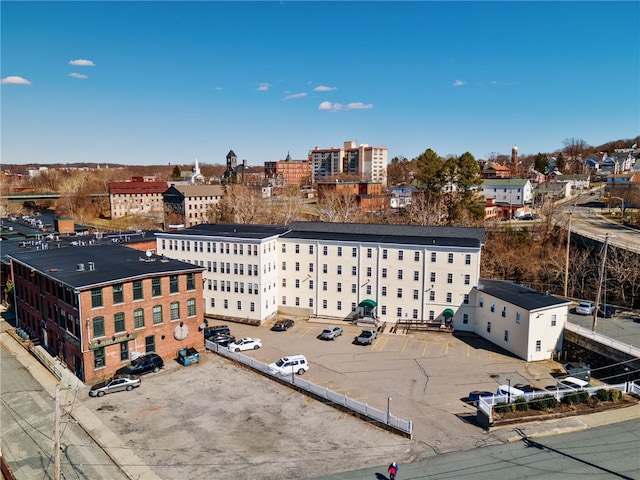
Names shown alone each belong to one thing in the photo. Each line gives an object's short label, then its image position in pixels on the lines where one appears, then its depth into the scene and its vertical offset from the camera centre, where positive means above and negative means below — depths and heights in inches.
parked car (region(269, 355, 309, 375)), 1315.2 -507.4
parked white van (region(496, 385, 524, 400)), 1136.3 -500.5
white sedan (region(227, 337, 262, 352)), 1524.2 -515.4
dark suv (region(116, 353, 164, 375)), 1274.6 -494.4
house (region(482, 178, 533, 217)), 3909.9 -12.5
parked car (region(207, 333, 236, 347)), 1557.6 -512.3
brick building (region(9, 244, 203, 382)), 1263.5 -346.9
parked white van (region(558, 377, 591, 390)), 1179.9 -500.7
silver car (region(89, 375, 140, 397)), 1167.6 -504.1
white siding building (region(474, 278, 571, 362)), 1443.2 -426.6
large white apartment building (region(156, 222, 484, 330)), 1761.8 -327.6
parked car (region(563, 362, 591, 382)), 1275.8 -518.7
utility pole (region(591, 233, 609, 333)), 1352.1 -340.1
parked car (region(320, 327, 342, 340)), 1644.9 -518.0
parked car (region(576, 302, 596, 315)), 1748.3 -454.5
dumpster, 1375.5 -499.9
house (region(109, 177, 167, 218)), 4680.1 -85.3
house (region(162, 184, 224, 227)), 4190.2 -115.0
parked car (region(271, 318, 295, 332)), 1759.4 -522.7
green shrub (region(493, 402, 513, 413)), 1034.1 -489.8
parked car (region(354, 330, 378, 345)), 1599.4 -517.4
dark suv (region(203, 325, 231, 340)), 1650.5 -514.1
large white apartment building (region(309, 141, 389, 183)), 7426.2 +213.1
